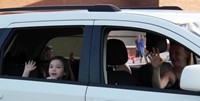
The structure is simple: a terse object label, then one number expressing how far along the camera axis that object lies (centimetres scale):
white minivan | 418
